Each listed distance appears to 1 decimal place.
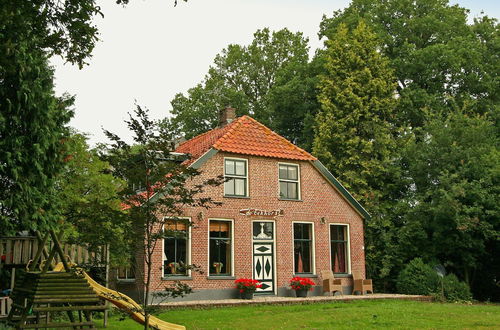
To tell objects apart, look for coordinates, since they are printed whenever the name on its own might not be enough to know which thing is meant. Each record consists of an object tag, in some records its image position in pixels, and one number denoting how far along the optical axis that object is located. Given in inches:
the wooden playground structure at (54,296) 355.6
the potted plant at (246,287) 740.1
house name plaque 788.0
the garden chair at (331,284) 810.8
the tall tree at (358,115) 1037.8
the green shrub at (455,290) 837.2
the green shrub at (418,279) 851.4
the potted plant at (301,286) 783.7
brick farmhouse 747.4
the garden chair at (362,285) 852.6
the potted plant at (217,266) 759.8
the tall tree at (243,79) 1419.8
